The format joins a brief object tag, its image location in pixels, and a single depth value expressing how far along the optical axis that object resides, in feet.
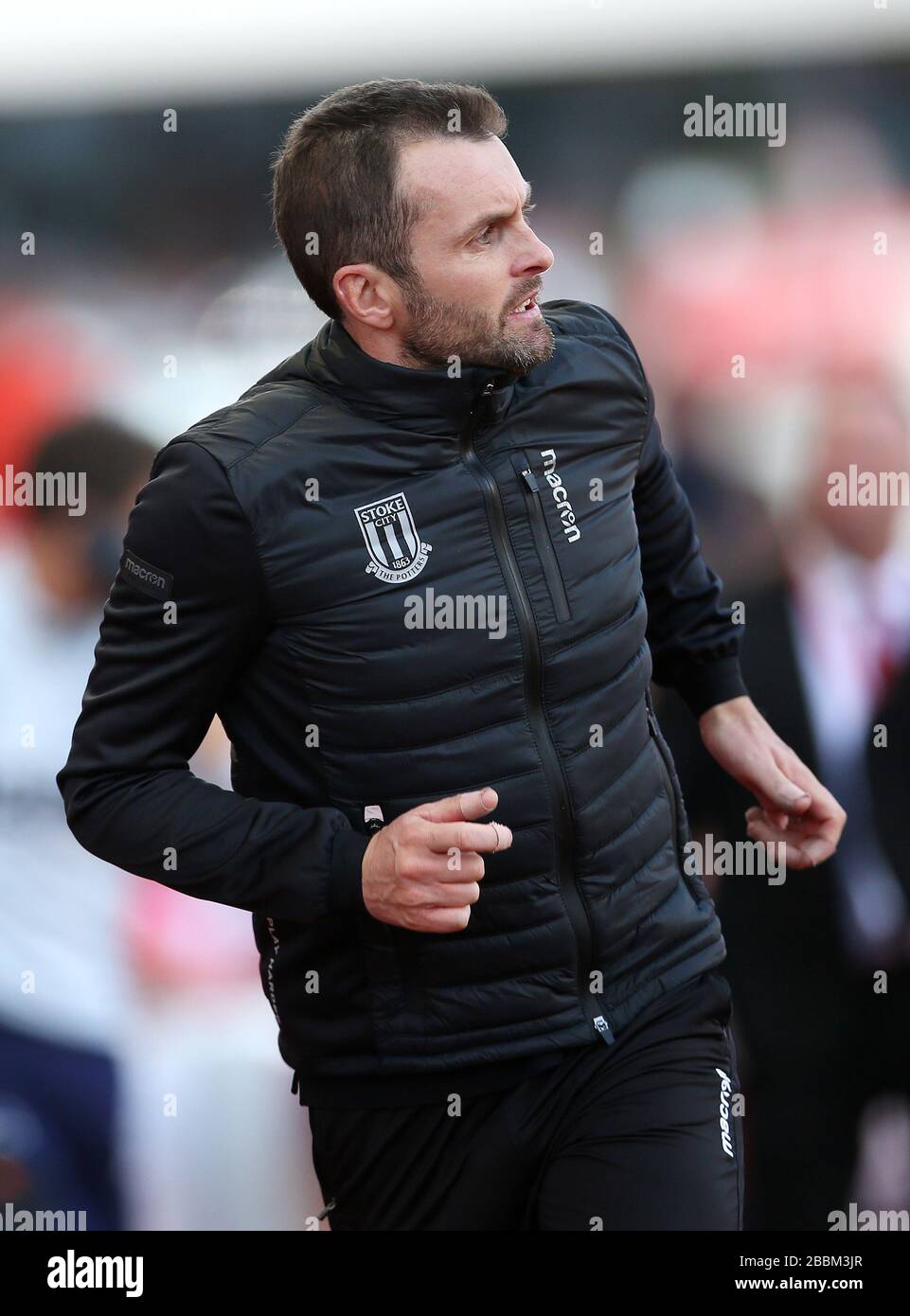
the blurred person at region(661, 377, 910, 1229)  18.81
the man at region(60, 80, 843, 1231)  11.28
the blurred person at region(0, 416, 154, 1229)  19.01
